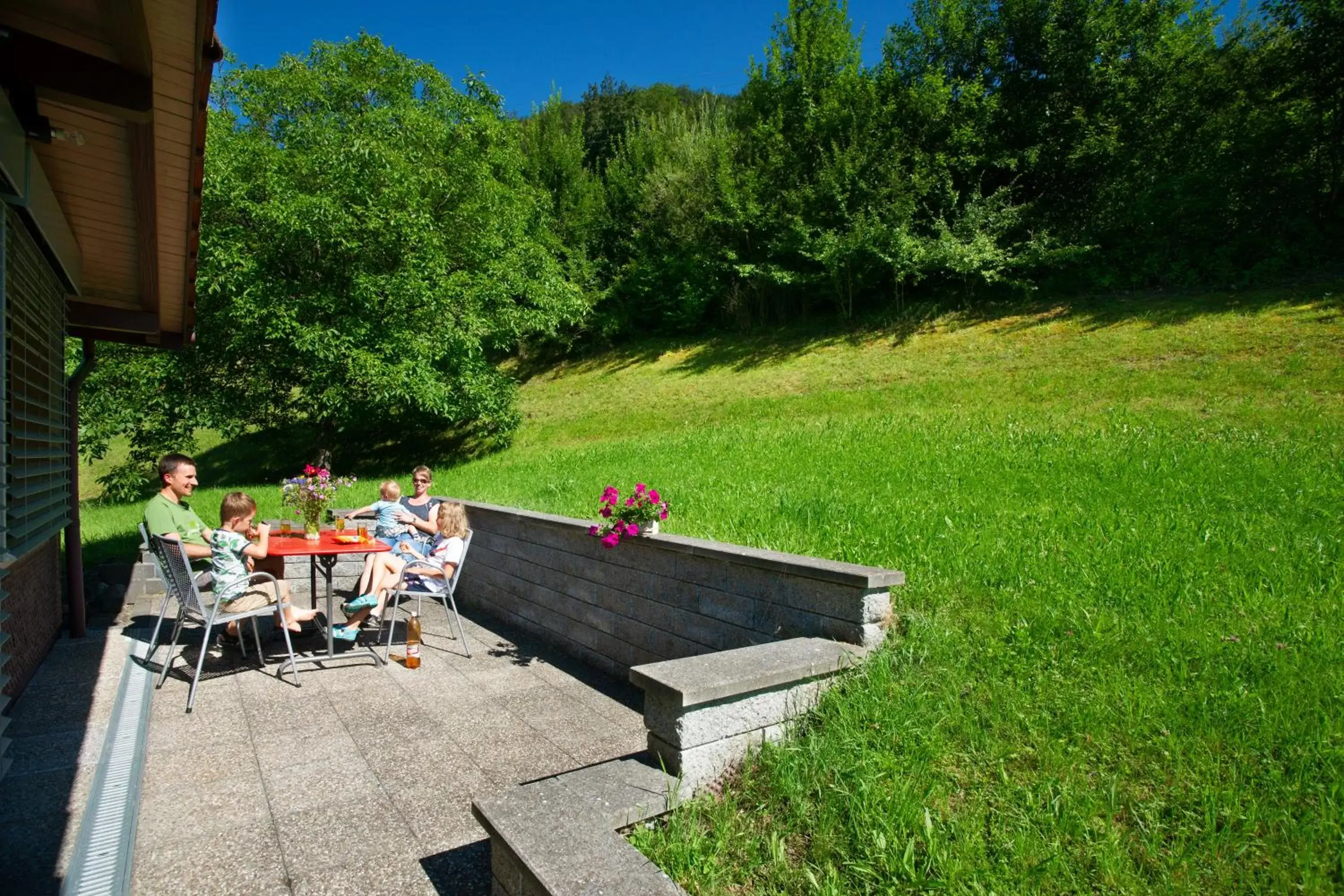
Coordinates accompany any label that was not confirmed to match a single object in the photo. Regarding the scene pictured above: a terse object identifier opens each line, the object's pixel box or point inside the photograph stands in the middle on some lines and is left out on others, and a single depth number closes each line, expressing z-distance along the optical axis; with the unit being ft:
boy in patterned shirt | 15.21
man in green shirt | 16.67
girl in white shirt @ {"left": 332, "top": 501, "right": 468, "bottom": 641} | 18.07
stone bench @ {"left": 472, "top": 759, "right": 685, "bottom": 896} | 6.40
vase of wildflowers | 18.02
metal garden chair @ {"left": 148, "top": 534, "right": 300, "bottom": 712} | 14.42
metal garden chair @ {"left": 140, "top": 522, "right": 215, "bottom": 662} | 15.42
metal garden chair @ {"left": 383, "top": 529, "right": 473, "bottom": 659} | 17.48
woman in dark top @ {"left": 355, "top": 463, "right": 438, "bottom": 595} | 21.26
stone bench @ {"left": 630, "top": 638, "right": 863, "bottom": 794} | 8.76
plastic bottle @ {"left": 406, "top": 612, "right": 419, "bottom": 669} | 16.51
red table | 16.01
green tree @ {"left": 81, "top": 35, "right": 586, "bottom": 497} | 41.86
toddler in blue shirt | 21.27
